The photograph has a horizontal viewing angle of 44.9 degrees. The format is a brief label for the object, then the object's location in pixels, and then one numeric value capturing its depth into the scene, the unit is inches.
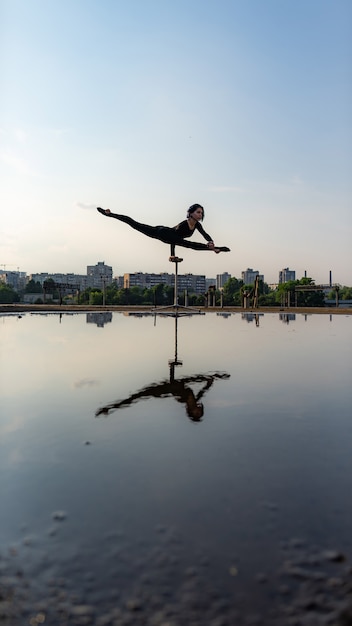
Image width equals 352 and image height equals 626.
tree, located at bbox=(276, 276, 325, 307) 2898.6
